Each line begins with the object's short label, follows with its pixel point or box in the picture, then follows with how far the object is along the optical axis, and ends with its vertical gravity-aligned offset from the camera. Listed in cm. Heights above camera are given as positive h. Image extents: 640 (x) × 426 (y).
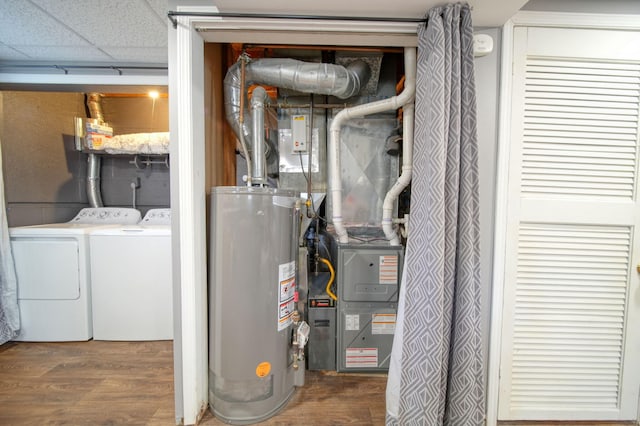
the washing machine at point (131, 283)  192 -73
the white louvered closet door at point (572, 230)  118 -17
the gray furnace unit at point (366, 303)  158 -74
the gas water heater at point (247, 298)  120 -54
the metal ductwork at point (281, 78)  151 +77
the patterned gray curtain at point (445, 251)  99 -24
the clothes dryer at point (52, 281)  189 -71
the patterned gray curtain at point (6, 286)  183 -73
